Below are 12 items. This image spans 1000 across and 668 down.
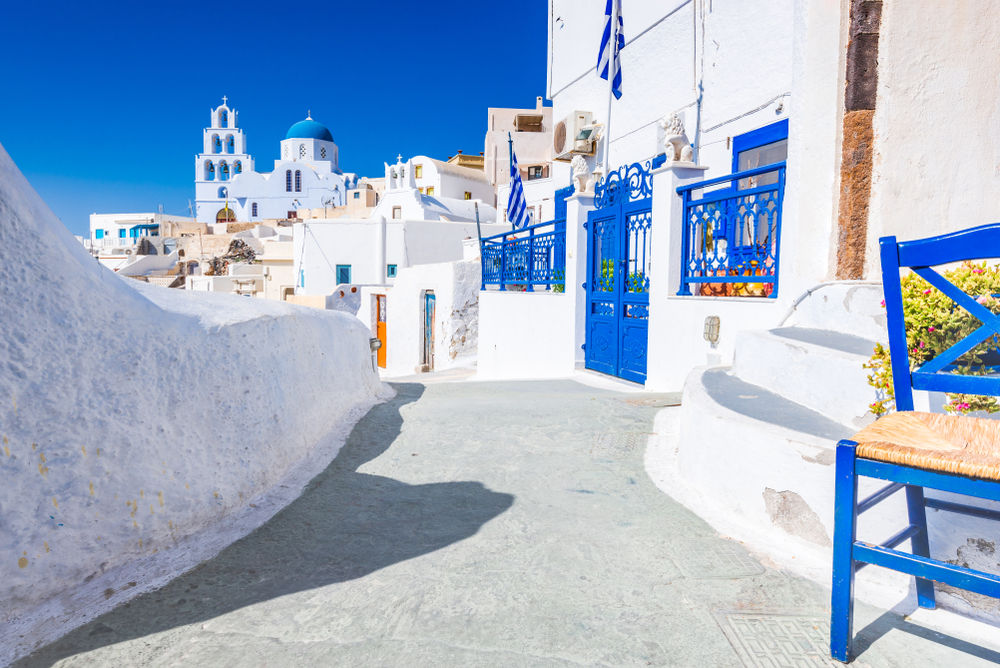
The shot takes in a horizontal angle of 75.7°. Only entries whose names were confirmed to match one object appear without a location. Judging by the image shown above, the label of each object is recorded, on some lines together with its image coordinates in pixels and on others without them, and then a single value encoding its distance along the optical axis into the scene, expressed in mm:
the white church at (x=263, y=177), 65875
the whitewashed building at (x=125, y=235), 50406
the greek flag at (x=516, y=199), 13320
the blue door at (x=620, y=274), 7246
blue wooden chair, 1557
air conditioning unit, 12484
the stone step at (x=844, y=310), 3818
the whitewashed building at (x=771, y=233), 2908
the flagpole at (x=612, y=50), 9778
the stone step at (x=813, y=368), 2936
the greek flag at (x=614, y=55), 9875
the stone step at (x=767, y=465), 2494
